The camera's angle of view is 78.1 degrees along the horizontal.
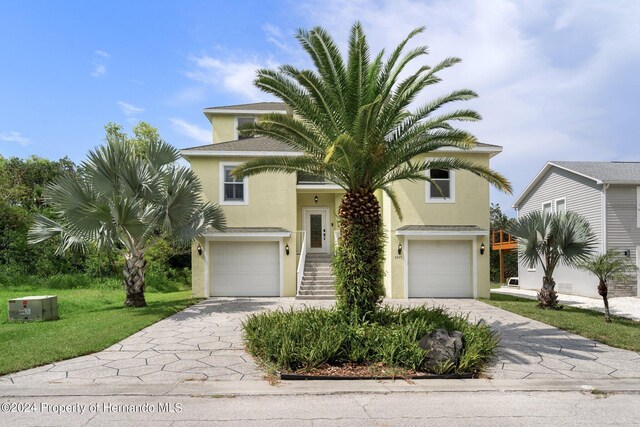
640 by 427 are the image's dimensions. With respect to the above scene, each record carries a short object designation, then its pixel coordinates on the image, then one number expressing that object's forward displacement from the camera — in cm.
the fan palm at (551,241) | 1172
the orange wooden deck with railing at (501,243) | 2216
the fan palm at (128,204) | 1091
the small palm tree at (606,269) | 1014
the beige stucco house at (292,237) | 1470
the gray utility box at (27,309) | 1013
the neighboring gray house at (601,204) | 1589
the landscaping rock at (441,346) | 605
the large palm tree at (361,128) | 774
